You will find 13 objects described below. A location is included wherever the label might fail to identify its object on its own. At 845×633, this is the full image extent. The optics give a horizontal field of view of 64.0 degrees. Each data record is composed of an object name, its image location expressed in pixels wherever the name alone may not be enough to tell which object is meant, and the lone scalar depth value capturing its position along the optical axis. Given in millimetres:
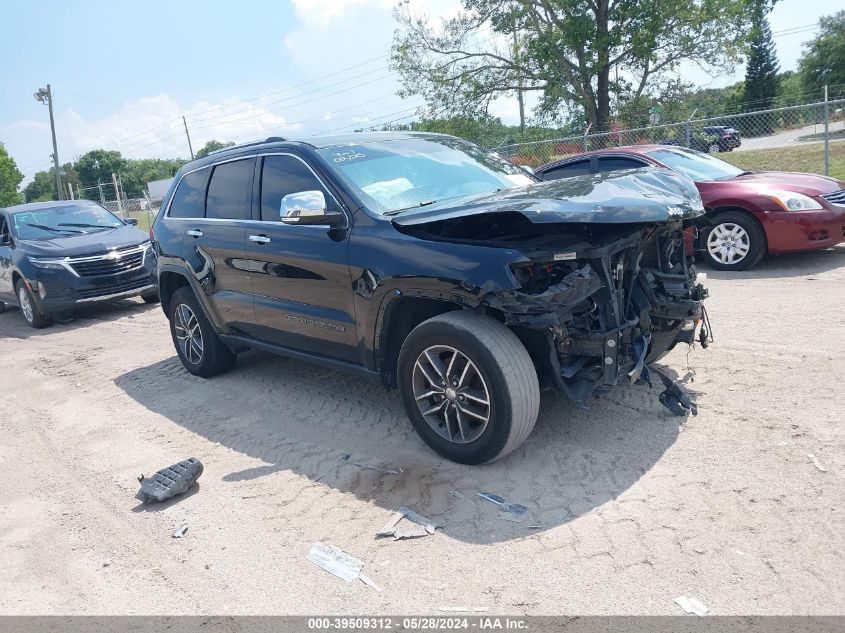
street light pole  42594
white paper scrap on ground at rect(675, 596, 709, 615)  2568
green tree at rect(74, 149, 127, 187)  100812
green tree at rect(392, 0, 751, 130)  21438
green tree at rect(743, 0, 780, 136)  53250
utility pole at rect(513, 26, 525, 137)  23391
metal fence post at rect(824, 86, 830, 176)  11617
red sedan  7648
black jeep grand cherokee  3551
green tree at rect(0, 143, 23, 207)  62375
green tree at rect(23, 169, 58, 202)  115062
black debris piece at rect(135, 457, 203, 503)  3908
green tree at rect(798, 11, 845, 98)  46500
